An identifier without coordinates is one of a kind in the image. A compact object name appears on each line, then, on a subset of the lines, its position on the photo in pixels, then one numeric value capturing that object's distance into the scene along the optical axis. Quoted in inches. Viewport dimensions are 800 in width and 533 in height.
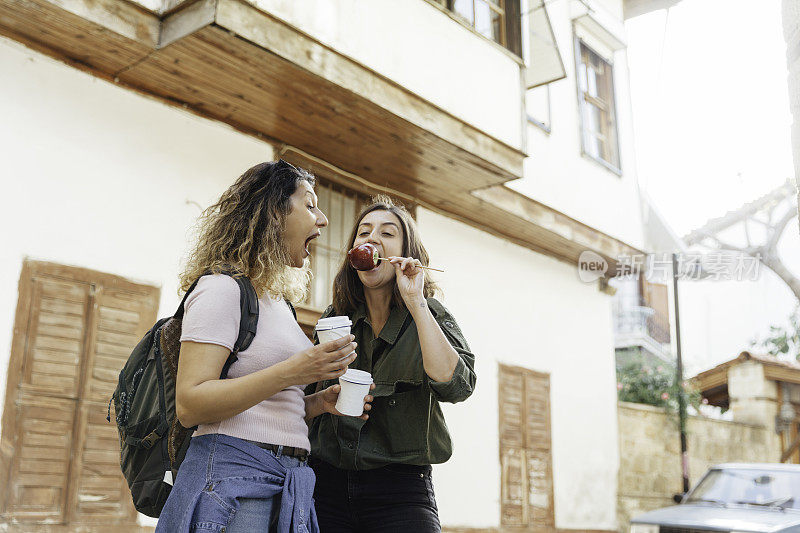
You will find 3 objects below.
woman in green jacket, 109.5
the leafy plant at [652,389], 528.1
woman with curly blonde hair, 86.5
